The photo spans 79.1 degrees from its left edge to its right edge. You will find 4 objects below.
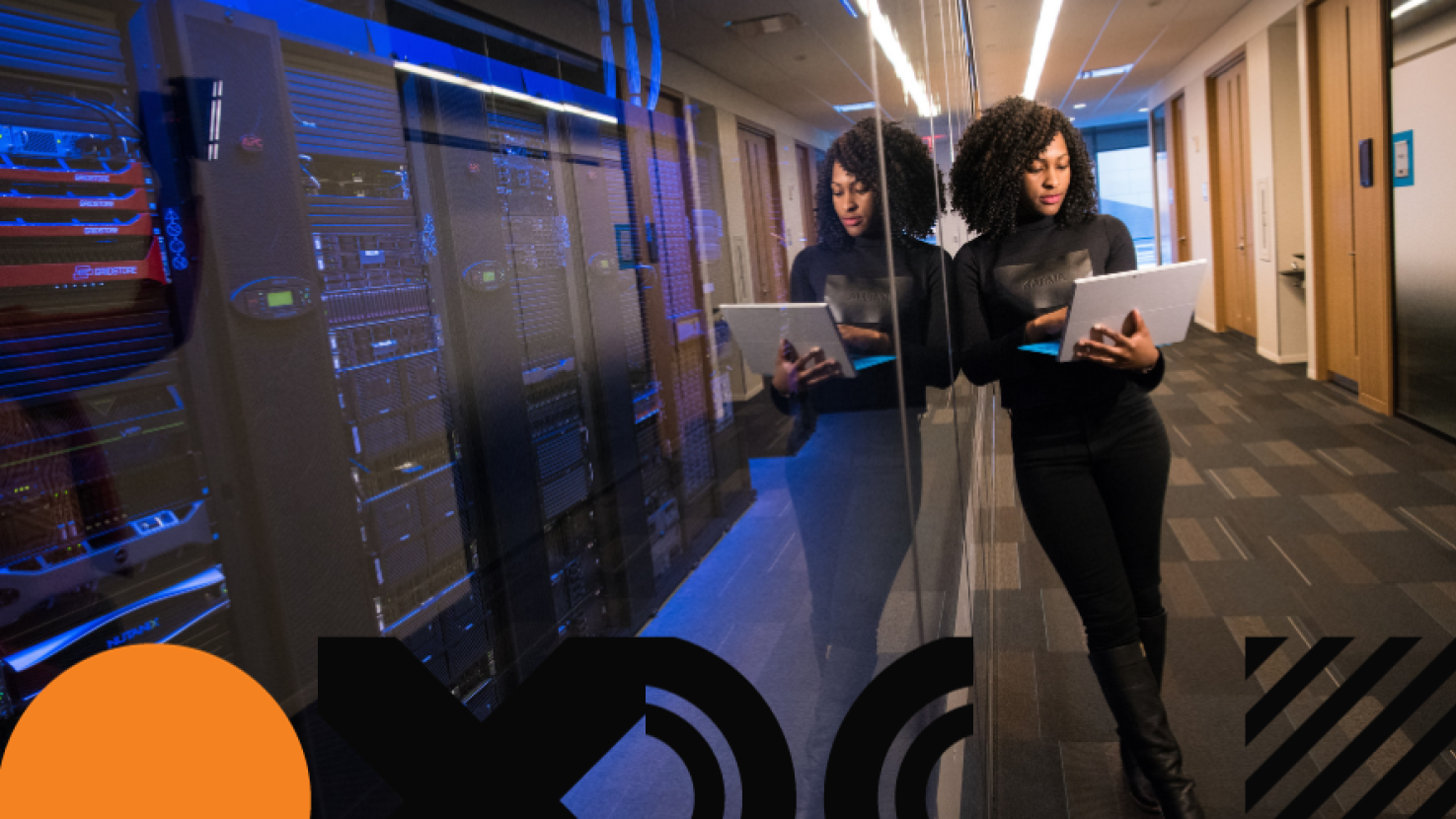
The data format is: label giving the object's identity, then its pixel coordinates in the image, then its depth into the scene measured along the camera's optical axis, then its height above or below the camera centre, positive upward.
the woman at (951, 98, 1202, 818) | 1.55 -0.27
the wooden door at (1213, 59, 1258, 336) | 6.97 +0.22
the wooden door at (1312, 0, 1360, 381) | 4.67 +0.17
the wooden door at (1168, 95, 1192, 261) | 9.22 +0.61
